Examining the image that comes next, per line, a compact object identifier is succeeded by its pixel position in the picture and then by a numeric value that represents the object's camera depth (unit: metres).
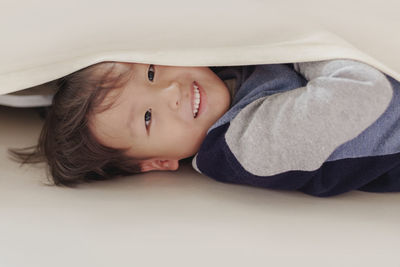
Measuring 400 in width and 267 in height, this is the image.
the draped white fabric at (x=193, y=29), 0.91
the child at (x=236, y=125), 0.84
